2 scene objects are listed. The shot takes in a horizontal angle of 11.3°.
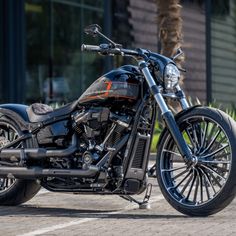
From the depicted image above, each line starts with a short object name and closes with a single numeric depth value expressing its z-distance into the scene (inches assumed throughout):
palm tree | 852.0
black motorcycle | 407.1
